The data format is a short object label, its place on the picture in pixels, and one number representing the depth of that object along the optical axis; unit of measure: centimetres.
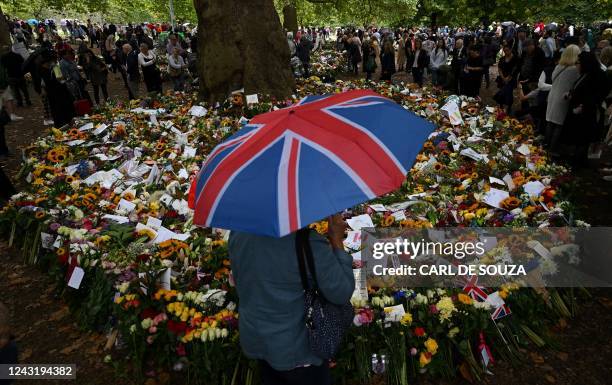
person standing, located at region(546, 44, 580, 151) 650
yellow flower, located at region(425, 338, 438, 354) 315
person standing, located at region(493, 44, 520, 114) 941
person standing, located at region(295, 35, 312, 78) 1498
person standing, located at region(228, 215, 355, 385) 188
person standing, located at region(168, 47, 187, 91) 1191
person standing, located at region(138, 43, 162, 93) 1109
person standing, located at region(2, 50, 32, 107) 1120
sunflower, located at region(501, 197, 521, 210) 471
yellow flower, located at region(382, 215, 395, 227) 451
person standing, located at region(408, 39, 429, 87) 1263
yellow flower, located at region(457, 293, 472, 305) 337
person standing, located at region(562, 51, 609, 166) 610
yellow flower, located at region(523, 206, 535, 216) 452
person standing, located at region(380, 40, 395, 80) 1311
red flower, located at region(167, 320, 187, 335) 335
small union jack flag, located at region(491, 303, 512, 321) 340
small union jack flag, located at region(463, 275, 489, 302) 348
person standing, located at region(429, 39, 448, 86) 1240
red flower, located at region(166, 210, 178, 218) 513
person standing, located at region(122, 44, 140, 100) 1123
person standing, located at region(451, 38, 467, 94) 1112
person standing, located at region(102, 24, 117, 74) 1638
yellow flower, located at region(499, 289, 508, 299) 346
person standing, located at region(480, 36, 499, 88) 1155
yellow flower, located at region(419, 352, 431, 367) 316
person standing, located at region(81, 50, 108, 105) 1113
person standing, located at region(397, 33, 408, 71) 1687
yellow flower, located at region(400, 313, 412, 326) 325
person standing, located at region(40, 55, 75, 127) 878
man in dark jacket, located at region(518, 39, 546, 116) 955
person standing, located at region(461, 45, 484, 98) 988
